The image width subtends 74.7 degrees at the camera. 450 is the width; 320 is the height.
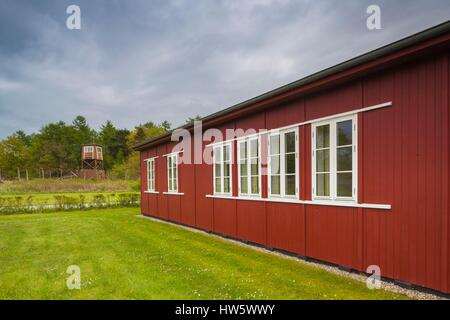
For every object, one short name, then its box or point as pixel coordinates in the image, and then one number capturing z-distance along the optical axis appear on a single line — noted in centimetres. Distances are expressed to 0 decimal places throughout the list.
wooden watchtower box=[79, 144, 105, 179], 3819
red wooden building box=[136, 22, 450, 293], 348
